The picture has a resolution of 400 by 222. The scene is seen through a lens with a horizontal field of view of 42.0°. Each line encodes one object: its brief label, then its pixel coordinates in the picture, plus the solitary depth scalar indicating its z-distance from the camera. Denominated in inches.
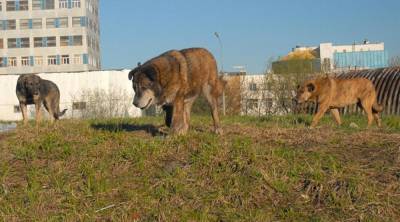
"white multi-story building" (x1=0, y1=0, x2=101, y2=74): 3720.5
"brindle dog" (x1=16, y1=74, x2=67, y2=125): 561.0
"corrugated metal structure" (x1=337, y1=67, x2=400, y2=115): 830.5
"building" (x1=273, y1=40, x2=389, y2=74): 4205.2
